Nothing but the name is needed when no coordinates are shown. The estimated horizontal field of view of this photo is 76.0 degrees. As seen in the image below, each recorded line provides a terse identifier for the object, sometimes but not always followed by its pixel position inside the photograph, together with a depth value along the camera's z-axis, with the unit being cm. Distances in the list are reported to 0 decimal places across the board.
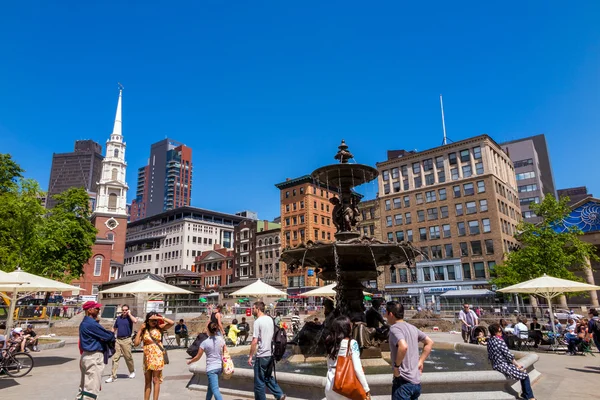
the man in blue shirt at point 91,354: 682
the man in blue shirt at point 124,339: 1086
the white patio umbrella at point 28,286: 1425
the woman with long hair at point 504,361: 742
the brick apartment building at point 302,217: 7219
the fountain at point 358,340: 738
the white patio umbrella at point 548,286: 1725
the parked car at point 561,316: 2668
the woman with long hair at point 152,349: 682
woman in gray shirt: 671
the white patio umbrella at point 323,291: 2589
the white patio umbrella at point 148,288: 1962
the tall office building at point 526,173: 8849
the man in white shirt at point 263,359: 686
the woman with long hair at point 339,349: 448
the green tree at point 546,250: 3381
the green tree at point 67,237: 3947
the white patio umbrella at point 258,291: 2354
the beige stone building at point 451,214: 5700
